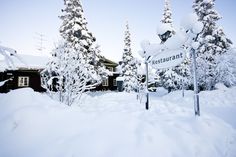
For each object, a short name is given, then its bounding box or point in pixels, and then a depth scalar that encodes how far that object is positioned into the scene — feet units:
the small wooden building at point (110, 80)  71.00
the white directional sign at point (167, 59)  11.51
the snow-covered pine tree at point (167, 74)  48.36
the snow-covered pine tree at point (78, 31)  43.64
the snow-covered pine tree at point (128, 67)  57.26
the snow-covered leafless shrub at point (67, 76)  17.41
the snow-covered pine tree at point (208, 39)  41.49
